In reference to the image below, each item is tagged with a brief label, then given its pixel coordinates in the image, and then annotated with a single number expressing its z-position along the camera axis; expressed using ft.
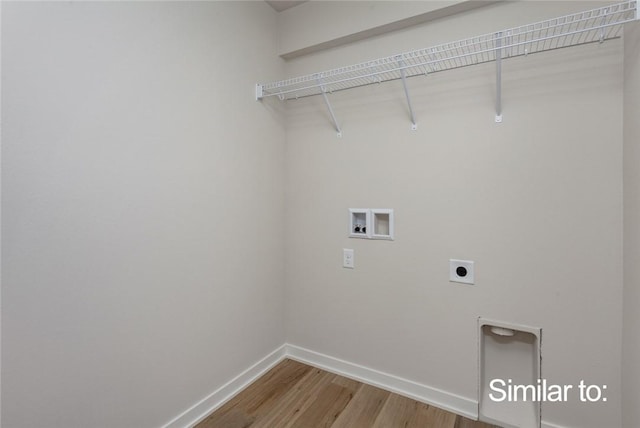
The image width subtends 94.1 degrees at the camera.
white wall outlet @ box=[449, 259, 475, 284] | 5.33
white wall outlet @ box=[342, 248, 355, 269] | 6.49
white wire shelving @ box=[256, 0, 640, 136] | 4.30
